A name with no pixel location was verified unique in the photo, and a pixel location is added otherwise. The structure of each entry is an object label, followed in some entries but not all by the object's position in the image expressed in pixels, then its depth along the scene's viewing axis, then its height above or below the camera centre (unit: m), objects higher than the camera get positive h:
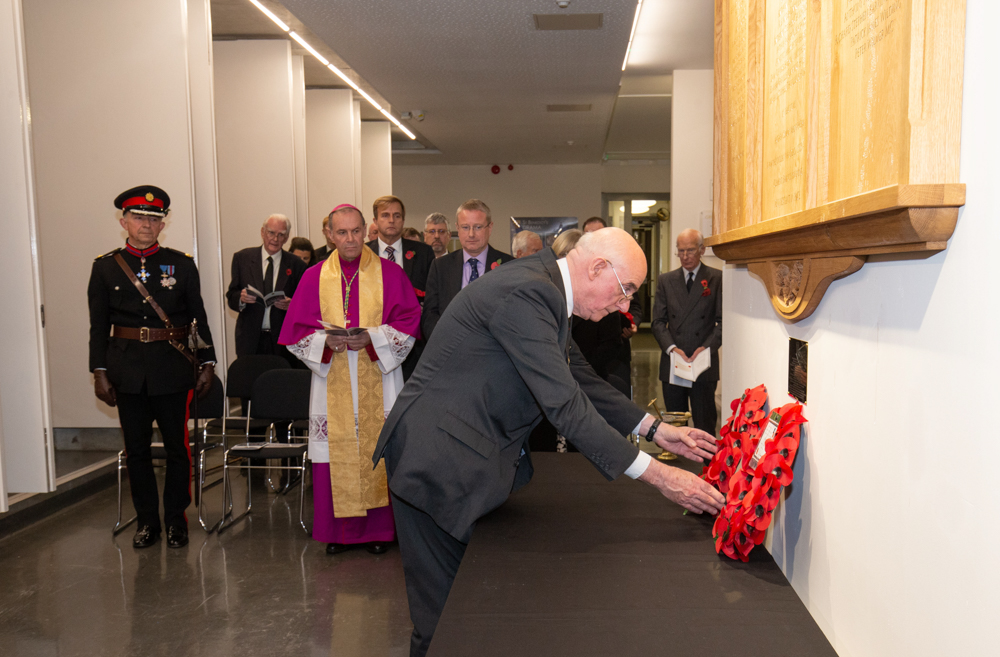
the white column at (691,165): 6.97 +0.89
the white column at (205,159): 5.22 +0.75
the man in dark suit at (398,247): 4.97 +0.12
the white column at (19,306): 3.43 -0.17
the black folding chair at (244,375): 4.96 -0.71
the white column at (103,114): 4.97 +1.03
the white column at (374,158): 10.92 +1.55
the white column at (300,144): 7.28 +1.19
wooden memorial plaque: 0.97 +0.21
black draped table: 1.33 -0.66
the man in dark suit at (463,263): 4.34 +0.01
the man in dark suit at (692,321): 5.32 -0.43
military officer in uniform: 3.86 -0.41
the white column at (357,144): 9.20 +1.48
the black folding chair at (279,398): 4.49 -0.78
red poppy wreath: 1.59 -0.48
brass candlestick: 2.60 -0.55
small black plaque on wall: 1.64 -0.24
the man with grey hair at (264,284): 5.65 -0.13
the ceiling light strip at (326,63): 6.09 +2.01
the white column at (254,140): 6.95 +1.16
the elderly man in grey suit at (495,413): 1.89 -0.40
